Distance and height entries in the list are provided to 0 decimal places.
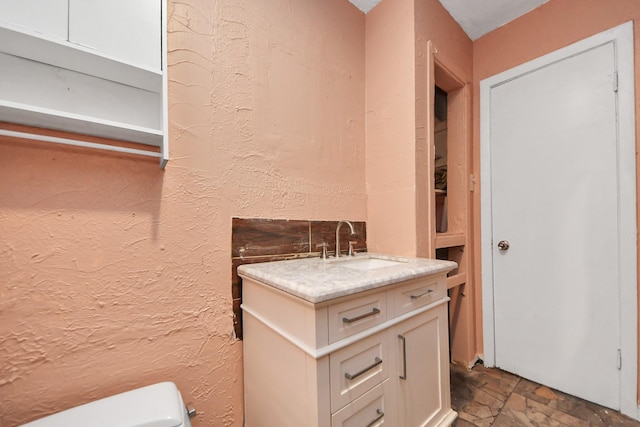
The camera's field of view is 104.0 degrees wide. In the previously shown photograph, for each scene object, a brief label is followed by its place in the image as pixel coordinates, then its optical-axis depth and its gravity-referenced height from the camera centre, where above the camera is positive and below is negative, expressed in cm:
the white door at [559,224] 145 -8
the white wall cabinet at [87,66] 73 +51
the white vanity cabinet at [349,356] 76 -51
